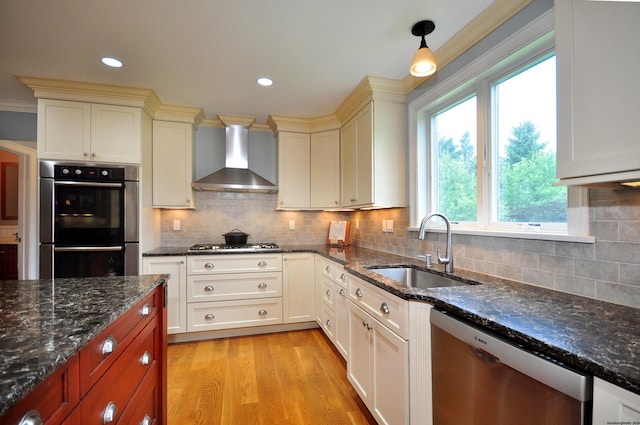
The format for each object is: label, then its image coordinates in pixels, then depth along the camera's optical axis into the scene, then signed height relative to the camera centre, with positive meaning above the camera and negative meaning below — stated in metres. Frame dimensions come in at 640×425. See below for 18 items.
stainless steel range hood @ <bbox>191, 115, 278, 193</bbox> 3.06 +0.49
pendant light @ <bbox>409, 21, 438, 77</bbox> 1.57 +0.88
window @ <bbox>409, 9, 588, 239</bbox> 1.43 +0.44
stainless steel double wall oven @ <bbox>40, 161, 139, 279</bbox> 2.38 -0.05
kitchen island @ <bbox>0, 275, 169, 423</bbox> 0.60 -0.33
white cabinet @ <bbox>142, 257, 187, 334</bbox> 2.68 -0.71
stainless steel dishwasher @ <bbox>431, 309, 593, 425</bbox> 0.72 -0.53
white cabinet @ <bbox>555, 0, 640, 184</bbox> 0.82 +0.39
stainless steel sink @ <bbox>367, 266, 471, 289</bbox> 1.87 -0.44
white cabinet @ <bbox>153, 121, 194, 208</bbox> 2.96 +0.53
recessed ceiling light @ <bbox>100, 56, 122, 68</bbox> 2.08 +1.15
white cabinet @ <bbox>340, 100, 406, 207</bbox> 2.46 +0.53
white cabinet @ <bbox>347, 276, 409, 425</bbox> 1.33 -0.77
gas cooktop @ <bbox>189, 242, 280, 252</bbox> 2.86 -0.36
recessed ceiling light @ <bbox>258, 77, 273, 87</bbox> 2.39 +1.15
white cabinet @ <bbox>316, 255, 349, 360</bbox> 2.17 -0.78
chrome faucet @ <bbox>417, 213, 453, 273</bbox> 1.73 -0.24
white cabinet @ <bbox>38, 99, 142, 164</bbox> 2.40 +0.74
